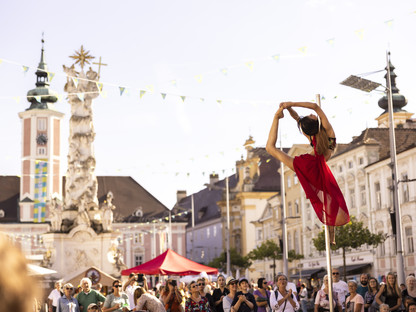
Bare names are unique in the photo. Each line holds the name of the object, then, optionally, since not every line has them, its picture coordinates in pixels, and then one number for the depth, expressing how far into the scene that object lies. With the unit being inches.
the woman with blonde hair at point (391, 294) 527.8
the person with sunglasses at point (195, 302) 496.1
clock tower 3757.4
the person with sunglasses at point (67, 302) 526.9
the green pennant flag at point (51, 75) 922.7
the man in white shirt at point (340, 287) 528.3
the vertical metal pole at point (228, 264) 2090.1
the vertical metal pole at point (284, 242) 1636.2
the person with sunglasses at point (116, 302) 532.4
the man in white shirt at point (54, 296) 685.8
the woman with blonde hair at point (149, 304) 430.3
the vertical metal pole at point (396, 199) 954.1
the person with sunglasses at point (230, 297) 494.9
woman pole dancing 195.3
